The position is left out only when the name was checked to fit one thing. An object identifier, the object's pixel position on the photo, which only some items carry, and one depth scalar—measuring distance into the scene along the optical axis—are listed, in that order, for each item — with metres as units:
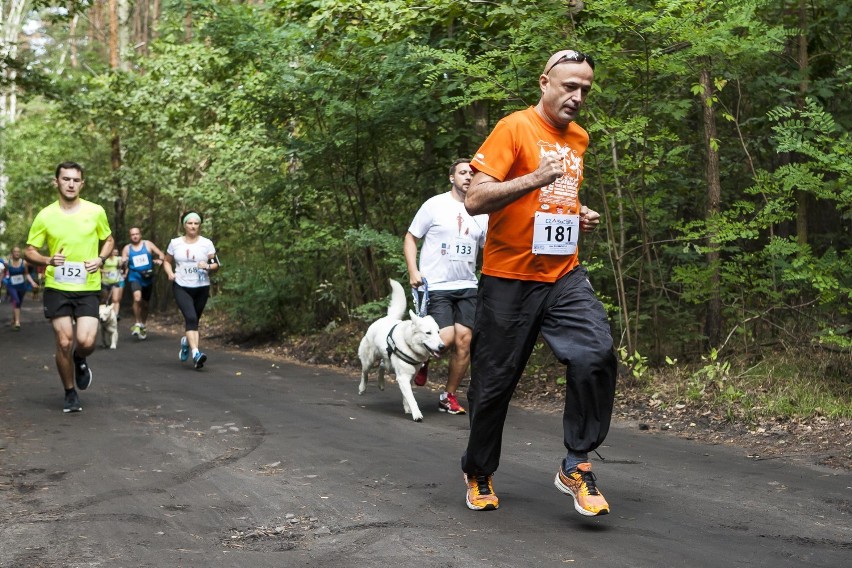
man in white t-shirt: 10.15
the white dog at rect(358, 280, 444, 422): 9.88
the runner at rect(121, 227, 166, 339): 21.33
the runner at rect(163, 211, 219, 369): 15.09
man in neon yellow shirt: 10.30
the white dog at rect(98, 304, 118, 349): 18.23
